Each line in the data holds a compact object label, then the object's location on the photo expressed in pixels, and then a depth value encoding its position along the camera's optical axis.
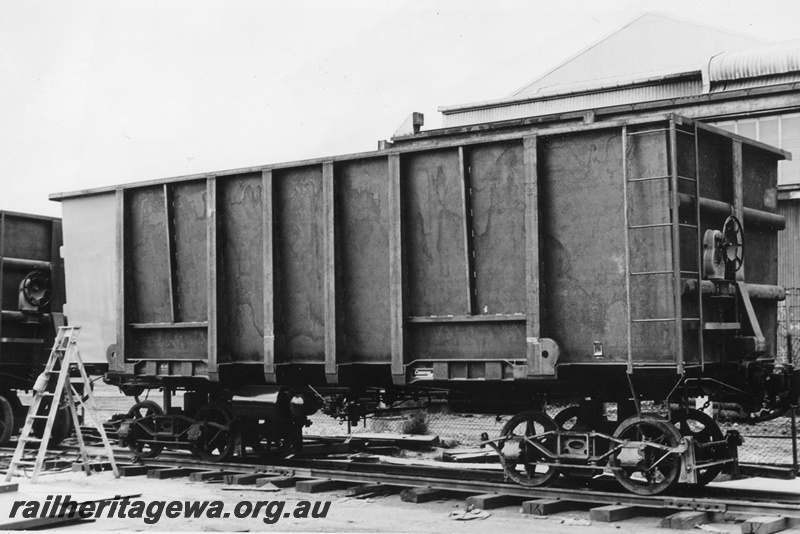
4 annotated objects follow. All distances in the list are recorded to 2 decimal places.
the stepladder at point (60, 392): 10.90
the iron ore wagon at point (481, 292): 8.88
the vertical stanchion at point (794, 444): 10.12
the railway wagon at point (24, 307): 14.30
